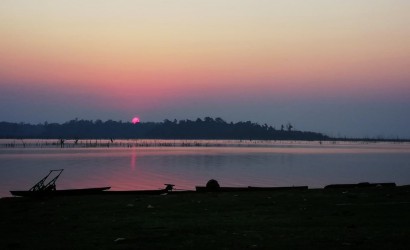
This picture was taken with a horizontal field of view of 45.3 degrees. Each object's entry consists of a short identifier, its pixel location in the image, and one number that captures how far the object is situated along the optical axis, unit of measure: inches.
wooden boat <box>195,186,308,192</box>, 1219.2
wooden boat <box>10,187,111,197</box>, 1214.6
